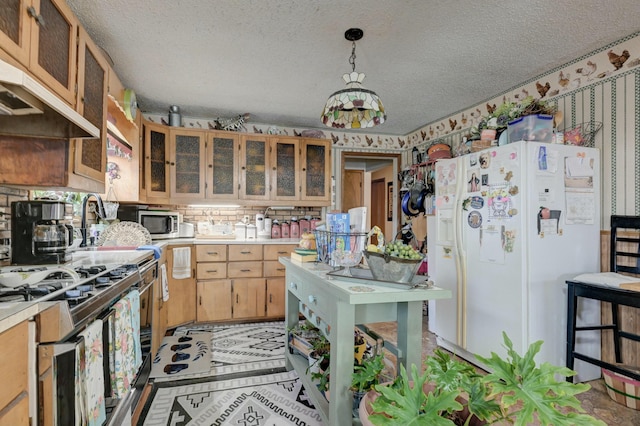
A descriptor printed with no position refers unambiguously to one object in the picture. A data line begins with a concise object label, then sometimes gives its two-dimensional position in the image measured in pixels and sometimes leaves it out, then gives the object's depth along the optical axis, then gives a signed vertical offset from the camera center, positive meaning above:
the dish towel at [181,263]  3.30 -0.51
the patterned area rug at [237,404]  1.86 -1.20
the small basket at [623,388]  1.95 -1.08
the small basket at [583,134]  2.38 +0.63
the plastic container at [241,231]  4.03 -0.21
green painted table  1.33 -0.47
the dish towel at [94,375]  1.07 -0.57
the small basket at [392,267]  1.40 -0.23
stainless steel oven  0.93 -0.41
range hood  0.95 +0.40
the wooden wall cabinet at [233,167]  3.57 +0.56
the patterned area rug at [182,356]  2.45 -1.21
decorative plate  2.56 -0.18
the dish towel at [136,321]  1.56 -0.55
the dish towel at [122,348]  1.34 -0.59
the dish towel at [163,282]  2.74 -0.59
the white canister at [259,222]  4.11 -0.11
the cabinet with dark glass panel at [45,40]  1.20 +0.74
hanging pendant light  1.75 +0.62
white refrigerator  2.18 -0.20
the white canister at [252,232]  4.07 -0.23
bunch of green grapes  1.41 -0.16
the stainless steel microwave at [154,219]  3.33 -0.06
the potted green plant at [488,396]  0.74 -0.46
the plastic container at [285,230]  4.23 -0.21
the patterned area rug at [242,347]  2.50 -1.21
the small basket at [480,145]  2.62 +0.59
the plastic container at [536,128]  2.32 +0.64
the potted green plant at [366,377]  1.34 -0.69
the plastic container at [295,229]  4.27 -0.20
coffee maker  1.63 -0.11
